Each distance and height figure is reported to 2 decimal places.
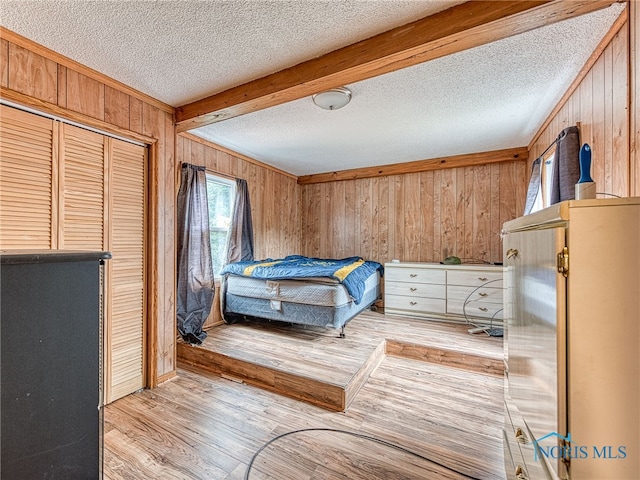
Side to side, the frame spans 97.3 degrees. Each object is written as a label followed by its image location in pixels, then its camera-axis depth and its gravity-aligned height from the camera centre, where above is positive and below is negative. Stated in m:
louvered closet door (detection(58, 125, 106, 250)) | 1.79 +0.33
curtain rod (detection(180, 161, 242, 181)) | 3.28 +0.82
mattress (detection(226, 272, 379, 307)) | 2.77 -0.53
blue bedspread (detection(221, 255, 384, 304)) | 2.87 -0.33
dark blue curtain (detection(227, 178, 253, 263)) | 3.64 +0.15
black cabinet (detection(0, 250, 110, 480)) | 0.66 -0.32
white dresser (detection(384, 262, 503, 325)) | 3.28 -0.63
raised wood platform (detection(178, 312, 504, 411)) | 2.14 -1.04
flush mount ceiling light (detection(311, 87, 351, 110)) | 2.11 +1.11
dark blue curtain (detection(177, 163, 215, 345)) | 2.84 -0.18
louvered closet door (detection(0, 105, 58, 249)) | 1.54 +0.34
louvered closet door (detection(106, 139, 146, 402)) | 2.03 -0.22
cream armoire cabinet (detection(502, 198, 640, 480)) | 0.61 -0.22
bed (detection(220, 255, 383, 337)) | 2.79 -0.55
